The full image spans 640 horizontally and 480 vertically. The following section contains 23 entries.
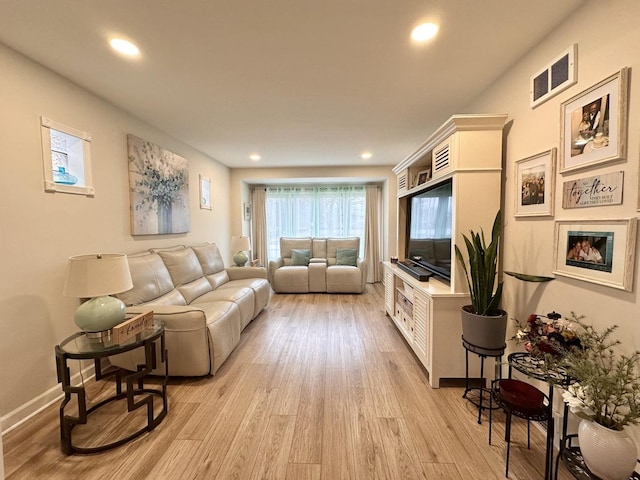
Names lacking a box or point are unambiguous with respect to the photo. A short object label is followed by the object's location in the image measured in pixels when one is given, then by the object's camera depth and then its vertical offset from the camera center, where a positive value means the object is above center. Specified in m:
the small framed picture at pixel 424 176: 2.89 +0.53
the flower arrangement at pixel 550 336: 1.33 -0.55
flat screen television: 2.32 -0.02
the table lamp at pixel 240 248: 4.35 -0.34
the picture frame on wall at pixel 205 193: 4.22 +0.53
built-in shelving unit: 2.01 +0.15
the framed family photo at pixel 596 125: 1.23 +0.49
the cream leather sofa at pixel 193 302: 2.16 -0.75
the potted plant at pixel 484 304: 1.71 -0.51
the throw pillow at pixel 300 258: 5.39 -0.62
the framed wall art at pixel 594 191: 1.26 +0.17
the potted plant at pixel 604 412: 1.01 -0.74
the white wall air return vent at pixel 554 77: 1.47 +0.86
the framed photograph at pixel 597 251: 1.20 -0.12
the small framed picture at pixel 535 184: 1.62 +0.26
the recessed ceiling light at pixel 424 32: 1.56 +1.13
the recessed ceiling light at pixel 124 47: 1.68 +1.12
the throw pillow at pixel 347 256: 5.33 -0.58
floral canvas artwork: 2.82 +0.43
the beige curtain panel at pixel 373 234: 5.80 -0.17
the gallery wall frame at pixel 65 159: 1.95 +0.52
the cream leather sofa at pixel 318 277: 4.91 -0.90
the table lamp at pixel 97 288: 1.66 -0.37
